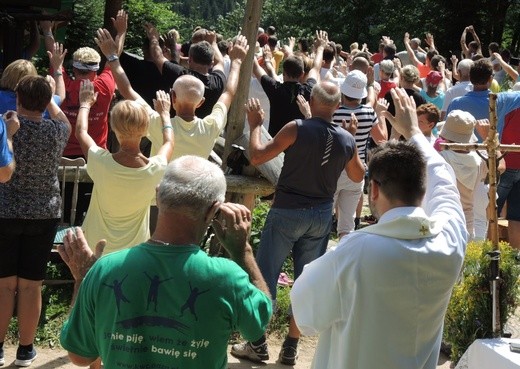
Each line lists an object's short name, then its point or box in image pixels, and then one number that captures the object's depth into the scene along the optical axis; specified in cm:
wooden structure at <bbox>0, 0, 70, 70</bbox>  1046
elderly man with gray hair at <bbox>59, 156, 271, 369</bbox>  298
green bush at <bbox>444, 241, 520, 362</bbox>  539
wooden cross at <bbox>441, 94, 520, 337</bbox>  465
